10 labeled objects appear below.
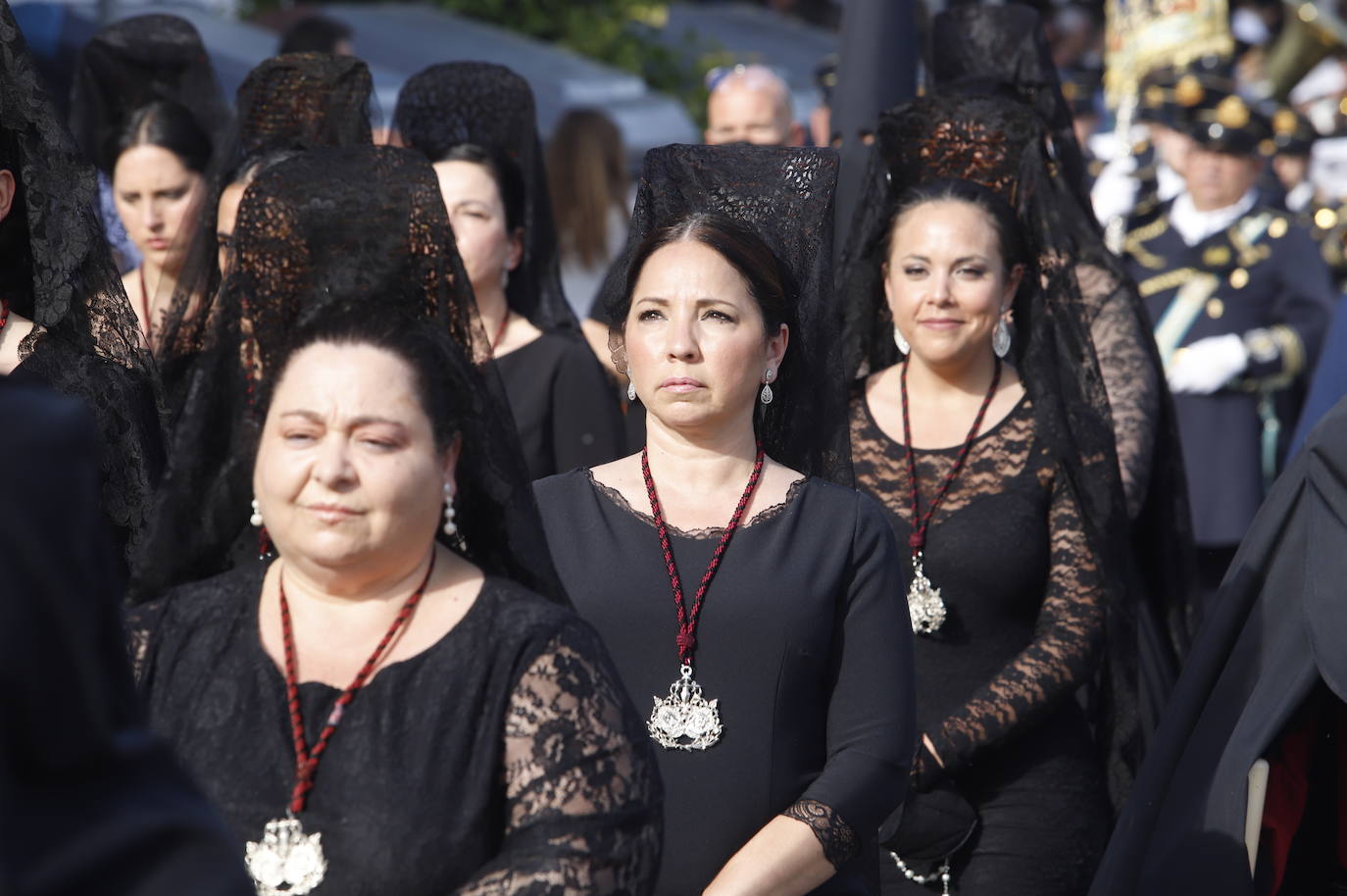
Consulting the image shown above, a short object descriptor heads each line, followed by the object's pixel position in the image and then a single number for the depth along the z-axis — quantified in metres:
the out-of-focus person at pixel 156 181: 12.03
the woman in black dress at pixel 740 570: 7.06
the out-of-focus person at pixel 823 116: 15.19
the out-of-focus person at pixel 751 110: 14.53
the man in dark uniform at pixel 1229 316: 16.19
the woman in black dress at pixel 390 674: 5.47
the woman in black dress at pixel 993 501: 8.86
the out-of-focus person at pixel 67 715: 3.44
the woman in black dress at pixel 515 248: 11.07
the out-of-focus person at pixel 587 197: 15.94
